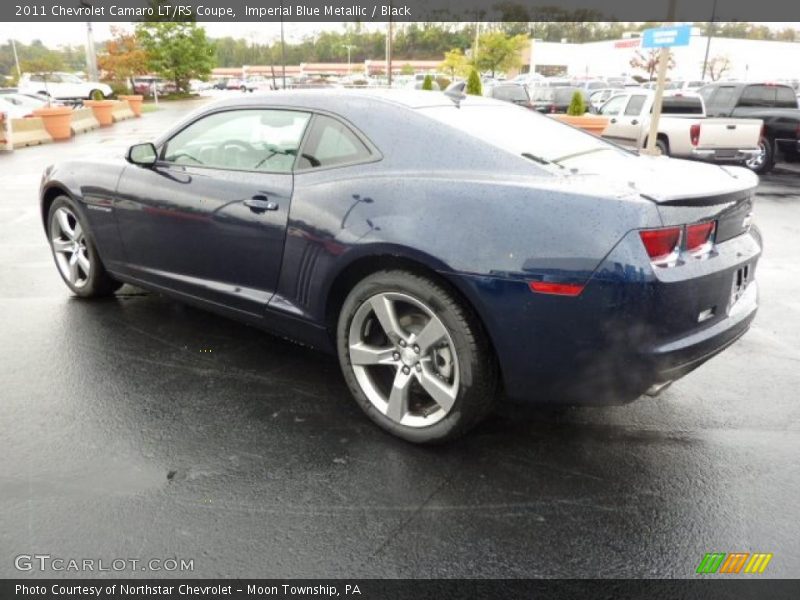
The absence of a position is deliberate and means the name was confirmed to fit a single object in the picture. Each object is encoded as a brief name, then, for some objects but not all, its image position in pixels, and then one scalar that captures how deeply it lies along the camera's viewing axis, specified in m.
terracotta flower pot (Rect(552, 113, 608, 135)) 14.50
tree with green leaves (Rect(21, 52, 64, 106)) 60.17
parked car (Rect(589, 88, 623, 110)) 23.83
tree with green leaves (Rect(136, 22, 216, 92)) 56.50
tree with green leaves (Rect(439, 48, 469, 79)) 49.54
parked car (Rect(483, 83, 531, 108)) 20.75
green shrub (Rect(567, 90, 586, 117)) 16.08
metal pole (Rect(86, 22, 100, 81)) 31.14
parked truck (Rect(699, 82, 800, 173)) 13.12
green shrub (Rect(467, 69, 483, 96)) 18.72
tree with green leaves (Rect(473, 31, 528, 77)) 50.23
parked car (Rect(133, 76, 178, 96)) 54.78
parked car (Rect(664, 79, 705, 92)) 31.41
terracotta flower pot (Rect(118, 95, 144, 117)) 30.92
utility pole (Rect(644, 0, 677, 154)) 10.87
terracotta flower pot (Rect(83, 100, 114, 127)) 23.97
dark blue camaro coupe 2.51
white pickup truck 11.93
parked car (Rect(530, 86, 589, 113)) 22.11
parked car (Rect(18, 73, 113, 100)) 35.78
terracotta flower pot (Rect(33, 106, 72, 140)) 18.48
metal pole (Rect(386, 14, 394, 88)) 32.21
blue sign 10.38
